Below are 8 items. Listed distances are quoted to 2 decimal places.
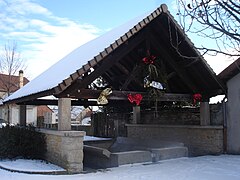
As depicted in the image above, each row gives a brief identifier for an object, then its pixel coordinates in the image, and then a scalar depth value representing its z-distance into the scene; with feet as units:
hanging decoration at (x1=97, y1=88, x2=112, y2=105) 34.58
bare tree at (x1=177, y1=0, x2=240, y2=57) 17.88
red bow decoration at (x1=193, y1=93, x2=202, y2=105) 42.86
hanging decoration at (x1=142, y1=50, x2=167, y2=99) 38.83
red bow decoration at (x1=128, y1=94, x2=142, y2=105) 37.67
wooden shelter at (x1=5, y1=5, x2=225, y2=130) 31.78
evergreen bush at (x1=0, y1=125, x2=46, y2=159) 35.85
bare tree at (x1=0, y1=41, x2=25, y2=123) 82.61
